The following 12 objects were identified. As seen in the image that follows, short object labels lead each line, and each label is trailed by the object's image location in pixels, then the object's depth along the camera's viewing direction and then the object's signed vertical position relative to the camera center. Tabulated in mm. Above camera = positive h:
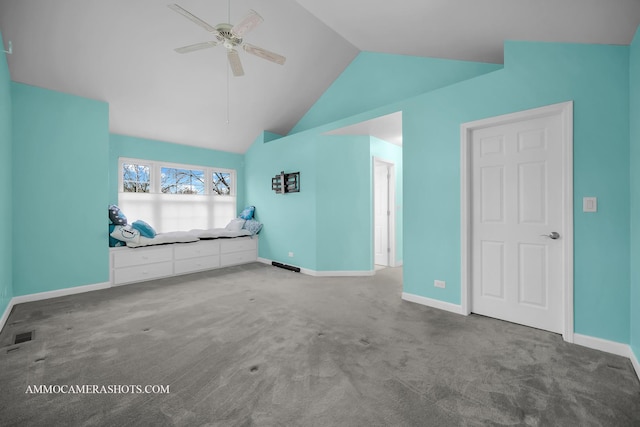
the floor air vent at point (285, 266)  4963 -1033
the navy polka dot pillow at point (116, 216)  4223 -42
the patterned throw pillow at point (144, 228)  4285 -246
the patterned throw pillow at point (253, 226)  5773 -295
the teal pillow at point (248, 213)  5984 -15
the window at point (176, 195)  5059 +377
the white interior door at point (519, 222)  2473 -115
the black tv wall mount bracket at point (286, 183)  5023 +566
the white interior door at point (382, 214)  5359 -55
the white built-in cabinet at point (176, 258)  4121 -793
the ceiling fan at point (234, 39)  2240 +1613
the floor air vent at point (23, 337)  2368 -1103
